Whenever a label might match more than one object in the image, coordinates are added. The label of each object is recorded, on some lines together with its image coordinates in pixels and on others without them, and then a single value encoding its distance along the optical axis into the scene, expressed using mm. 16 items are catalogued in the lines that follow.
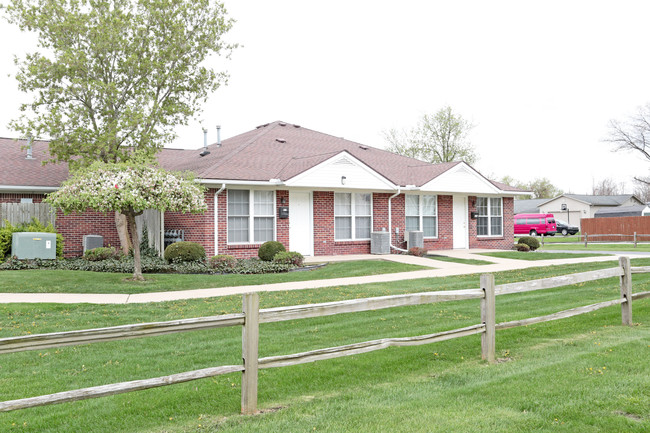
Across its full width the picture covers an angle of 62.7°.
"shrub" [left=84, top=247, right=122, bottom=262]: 17266
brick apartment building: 17891
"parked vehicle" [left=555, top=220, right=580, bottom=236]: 49156
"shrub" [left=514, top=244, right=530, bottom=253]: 22984
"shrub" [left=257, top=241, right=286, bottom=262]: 16797
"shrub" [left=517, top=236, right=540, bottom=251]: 23562
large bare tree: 48812
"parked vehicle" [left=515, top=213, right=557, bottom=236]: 46719
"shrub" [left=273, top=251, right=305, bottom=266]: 16188
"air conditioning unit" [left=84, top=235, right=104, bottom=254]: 18172
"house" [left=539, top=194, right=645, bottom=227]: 57188
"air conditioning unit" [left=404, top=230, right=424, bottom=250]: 20391
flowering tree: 12281
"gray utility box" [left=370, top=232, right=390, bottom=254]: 19812
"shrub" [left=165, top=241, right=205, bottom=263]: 16016
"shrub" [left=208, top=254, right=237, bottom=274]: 15370
